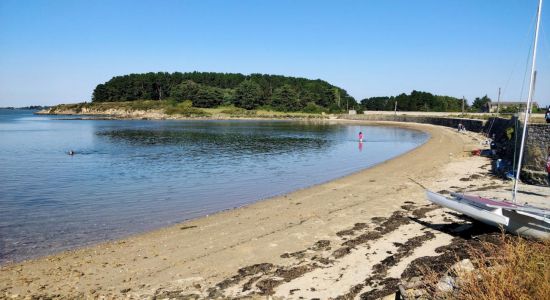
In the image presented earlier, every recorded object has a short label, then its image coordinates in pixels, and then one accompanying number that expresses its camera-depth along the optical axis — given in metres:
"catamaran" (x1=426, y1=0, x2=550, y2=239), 10.00
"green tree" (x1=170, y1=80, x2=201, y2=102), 171.25
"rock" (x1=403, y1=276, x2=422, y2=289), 7.64
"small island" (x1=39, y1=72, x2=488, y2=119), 154.99
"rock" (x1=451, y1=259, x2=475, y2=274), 7.43
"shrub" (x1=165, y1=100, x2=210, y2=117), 159.00
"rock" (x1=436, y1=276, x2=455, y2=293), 6.95
